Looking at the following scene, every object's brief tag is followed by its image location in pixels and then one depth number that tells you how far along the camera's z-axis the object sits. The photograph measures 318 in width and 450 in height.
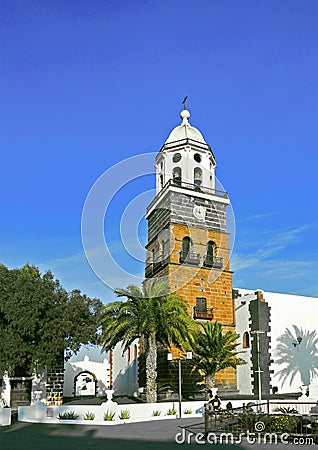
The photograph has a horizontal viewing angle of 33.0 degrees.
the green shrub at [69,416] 21.05
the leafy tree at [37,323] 24.17
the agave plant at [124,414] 21.16
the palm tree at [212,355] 28.33
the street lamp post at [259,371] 30.04
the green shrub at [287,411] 18.78
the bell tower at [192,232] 32.59
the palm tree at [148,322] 25.11
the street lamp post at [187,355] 23.91
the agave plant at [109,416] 20.50
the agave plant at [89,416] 20.77
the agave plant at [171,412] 23.56
